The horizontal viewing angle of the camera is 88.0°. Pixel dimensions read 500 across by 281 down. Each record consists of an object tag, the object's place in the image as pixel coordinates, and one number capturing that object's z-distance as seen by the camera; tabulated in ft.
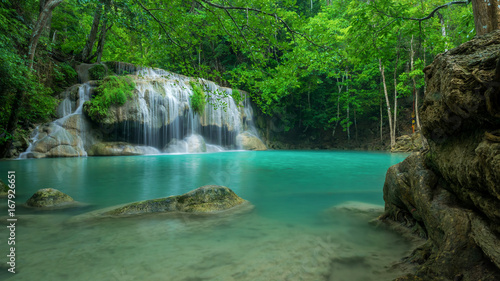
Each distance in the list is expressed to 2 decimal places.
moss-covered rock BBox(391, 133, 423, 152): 56.70
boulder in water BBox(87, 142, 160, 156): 52.11
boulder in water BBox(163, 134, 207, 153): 63.61
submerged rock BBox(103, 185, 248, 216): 13.28
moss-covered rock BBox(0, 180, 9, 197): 17.39
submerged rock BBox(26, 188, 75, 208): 14.59
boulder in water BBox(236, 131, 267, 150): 78.21
